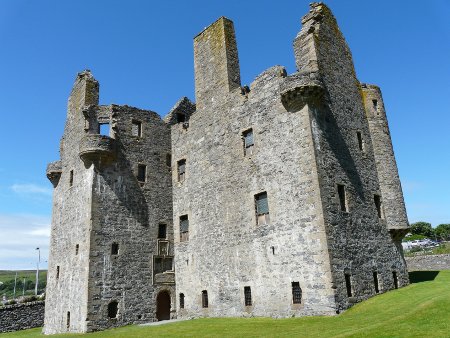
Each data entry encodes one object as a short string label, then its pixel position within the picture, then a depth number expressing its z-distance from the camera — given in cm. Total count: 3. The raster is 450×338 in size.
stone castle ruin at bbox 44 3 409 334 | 1841
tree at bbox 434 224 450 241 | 7645
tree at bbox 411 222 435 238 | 8181
